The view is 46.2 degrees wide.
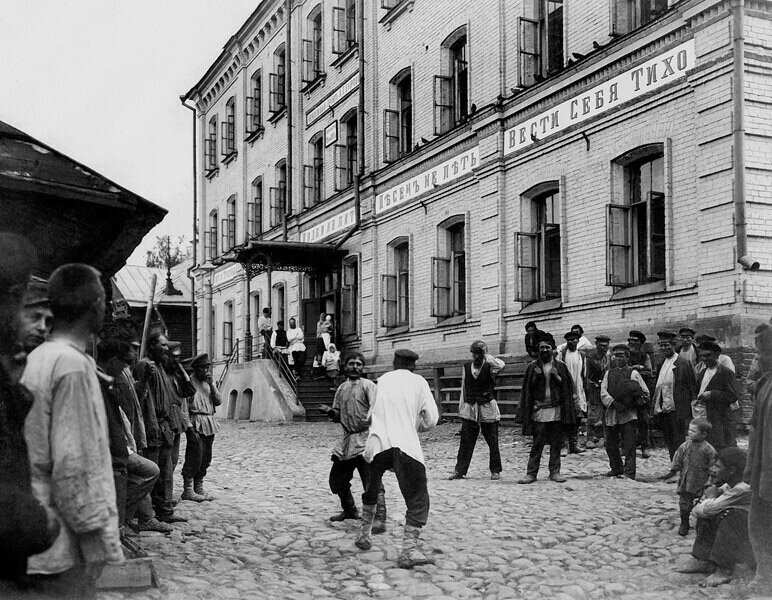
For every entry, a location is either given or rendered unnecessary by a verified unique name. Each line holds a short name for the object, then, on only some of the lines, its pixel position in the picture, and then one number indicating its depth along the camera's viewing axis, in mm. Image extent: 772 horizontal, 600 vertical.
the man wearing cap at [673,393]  10359
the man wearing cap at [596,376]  12273
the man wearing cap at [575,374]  12172
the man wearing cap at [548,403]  10695
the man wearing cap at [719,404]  9297
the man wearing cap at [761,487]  5504
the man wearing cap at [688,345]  10922
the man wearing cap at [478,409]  10945
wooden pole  15591
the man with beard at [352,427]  8109
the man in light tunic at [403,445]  6812
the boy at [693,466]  7191
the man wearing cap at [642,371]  11938
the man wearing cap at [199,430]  9586
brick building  11961
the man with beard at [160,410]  7938
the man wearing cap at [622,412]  10664
